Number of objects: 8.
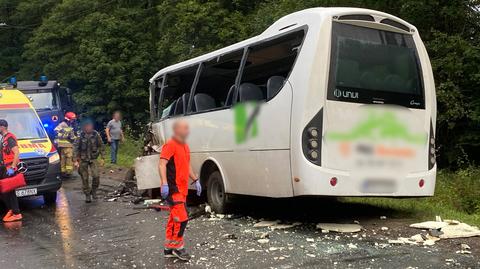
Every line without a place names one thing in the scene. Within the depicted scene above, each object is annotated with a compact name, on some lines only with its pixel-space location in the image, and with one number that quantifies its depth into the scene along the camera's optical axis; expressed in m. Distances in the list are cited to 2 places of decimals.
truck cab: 18.36
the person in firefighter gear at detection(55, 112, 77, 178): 15.91
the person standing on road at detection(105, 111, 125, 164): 18.73
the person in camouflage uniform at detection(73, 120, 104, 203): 11.68
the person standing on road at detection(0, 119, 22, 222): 9.65
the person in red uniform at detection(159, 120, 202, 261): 6.27
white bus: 6.86
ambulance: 10.59
